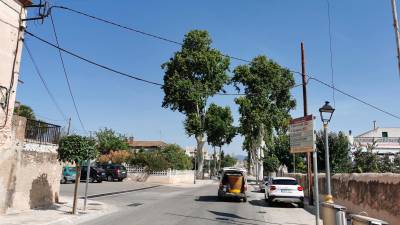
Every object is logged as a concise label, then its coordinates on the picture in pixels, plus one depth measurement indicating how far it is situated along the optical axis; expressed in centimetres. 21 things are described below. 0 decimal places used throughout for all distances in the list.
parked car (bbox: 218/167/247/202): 2380
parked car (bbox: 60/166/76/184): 3819
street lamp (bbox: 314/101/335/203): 1427
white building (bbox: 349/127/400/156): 5934
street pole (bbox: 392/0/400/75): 1231
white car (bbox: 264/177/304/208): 2091
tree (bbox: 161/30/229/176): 5153
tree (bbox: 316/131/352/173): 4312
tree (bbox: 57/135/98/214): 1541
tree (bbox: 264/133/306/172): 5416
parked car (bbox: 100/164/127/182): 4535
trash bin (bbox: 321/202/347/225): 974
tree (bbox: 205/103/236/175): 5591
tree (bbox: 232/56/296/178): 5153
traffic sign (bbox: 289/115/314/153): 1482
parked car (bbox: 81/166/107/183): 4144
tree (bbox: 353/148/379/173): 2897
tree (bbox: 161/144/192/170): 5908
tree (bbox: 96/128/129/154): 7869
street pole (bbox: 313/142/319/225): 1294
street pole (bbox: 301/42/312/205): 2269
